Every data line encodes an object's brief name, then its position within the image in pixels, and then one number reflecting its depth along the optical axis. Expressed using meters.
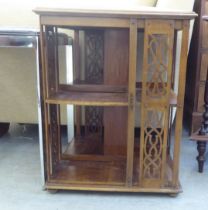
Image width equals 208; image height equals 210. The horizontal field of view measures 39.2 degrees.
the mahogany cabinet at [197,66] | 1.59
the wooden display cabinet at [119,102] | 0.93
